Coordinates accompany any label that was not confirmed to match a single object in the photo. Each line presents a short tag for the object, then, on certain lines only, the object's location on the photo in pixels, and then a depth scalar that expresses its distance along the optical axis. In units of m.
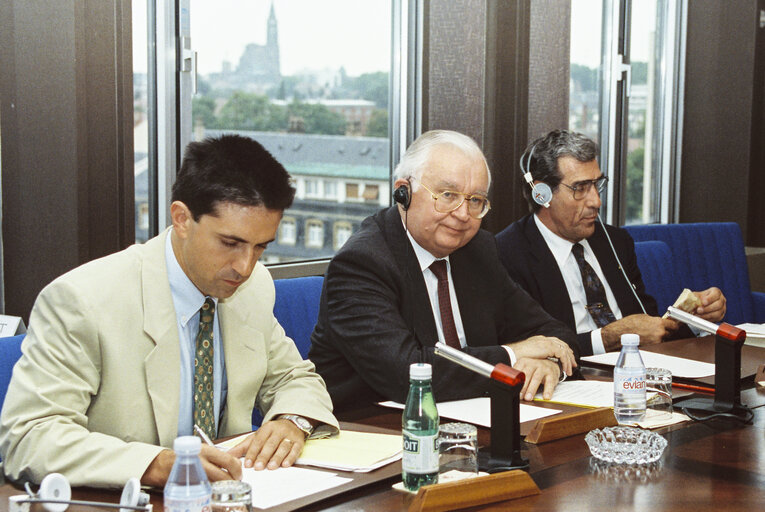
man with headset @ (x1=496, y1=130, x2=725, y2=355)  3.24
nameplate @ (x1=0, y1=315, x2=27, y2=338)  2.38
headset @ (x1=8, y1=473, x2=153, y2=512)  1.37
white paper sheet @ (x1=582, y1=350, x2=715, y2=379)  2.43
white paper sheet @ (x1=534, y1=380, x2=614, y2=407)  2.13
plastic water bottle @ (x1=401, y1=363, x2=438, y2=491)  1.52
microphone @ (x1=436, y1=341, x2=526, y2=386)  1.64
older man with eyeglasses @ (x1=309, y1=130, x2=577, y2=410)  2.27
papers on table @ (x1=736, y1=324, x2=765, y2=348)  2.92
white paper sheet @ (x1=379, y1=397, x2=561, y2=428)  1.98
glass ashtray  1.72
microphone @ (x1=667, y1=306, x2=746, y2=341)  2.12
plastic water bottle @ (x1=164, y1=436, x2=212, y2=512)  1.24
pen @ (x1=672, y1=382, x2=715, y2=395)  2.28
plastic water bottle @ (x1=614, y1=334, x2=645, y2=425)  1.98
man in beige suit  1.57
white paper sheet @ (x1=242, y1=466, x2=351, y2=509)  1.48
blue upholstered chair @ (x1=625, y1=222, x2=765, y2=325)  4.41
